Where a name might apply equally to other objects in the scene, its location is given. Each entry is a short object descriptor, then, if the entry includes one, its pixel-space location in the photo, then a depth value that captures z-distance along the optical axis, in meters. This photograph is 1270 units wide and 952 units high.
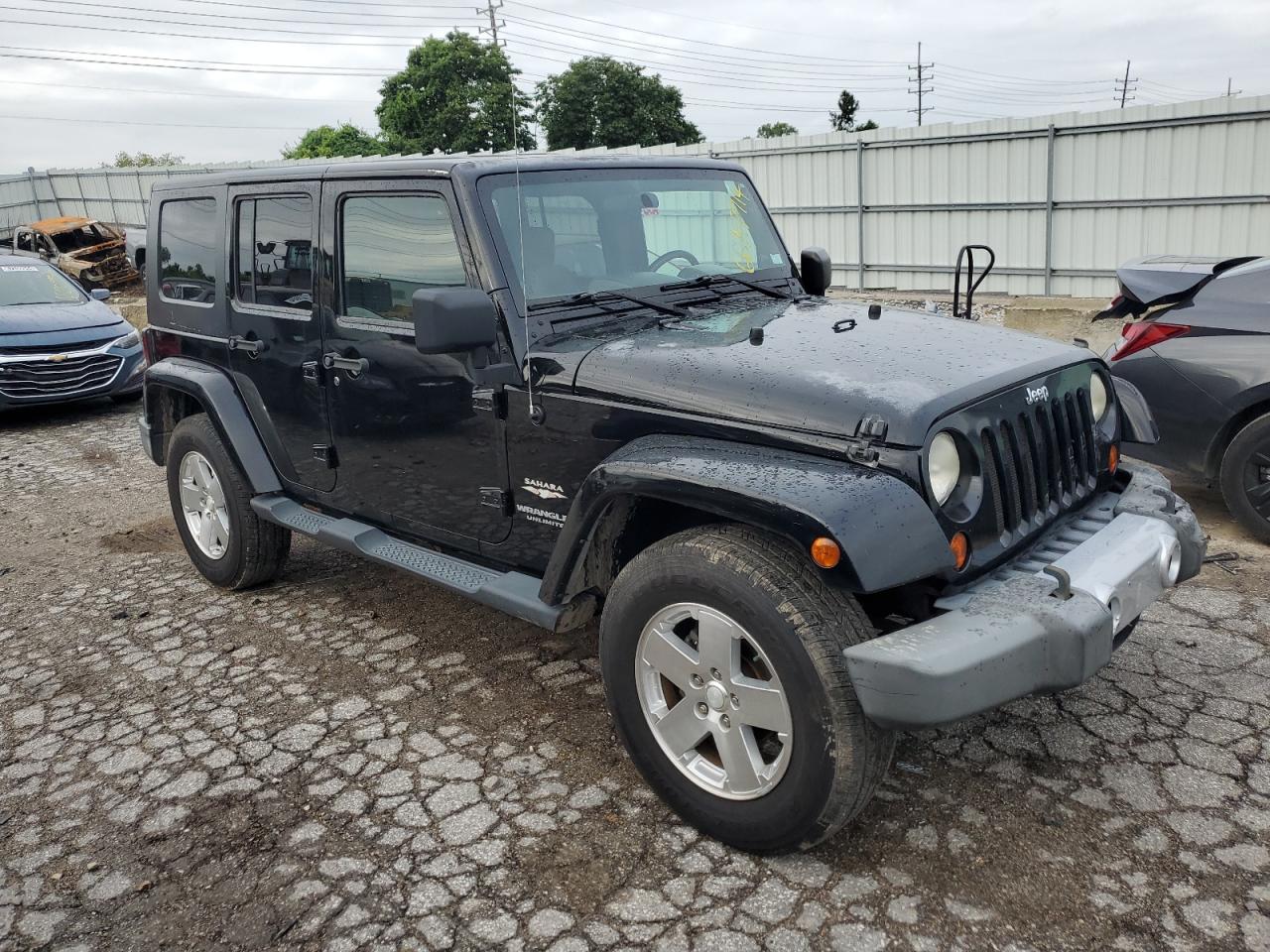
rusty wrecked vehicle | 19.03
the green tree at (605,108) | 53.06
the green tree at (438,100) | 49.25
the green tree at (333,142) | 46.94
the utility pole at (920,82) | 61.85
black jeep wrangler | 2.58
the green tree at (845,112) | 67.94
